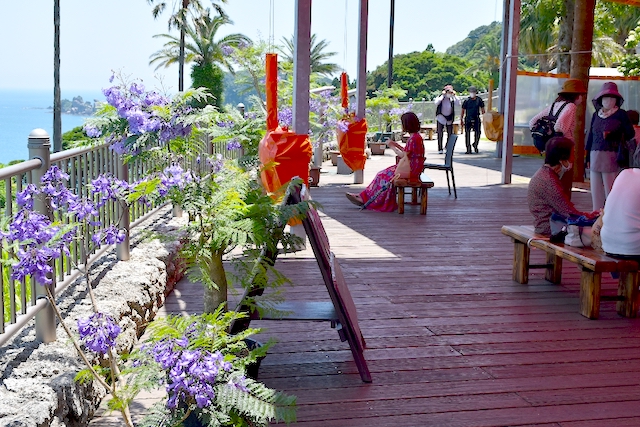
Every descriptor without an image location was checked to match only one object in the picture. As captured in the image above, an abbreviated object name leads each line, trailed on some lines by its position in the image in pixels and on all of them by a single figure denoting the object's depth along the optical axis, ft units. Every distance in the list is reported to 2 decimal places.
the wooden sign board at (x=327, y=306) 11.77
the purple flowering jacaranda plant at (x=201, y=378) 7.63
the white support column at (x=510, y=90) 40.01
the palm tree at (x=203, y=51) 157.58
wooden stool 29.32
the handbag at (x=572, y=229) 17.03
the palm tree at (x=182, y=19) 149.38
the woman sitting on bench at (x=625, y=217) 15.66
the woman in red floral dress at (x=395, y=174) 29.04
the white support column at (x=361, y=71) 39.29
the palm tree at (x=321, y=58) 146.23
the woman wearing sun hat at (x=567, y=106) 26.71
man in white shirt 53.62
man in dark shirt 59.06
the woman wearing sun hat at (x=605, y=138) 25.07
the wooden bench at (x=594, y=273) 15.67
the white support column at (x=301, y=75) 23.08
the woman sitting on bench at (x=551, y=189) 17.83
